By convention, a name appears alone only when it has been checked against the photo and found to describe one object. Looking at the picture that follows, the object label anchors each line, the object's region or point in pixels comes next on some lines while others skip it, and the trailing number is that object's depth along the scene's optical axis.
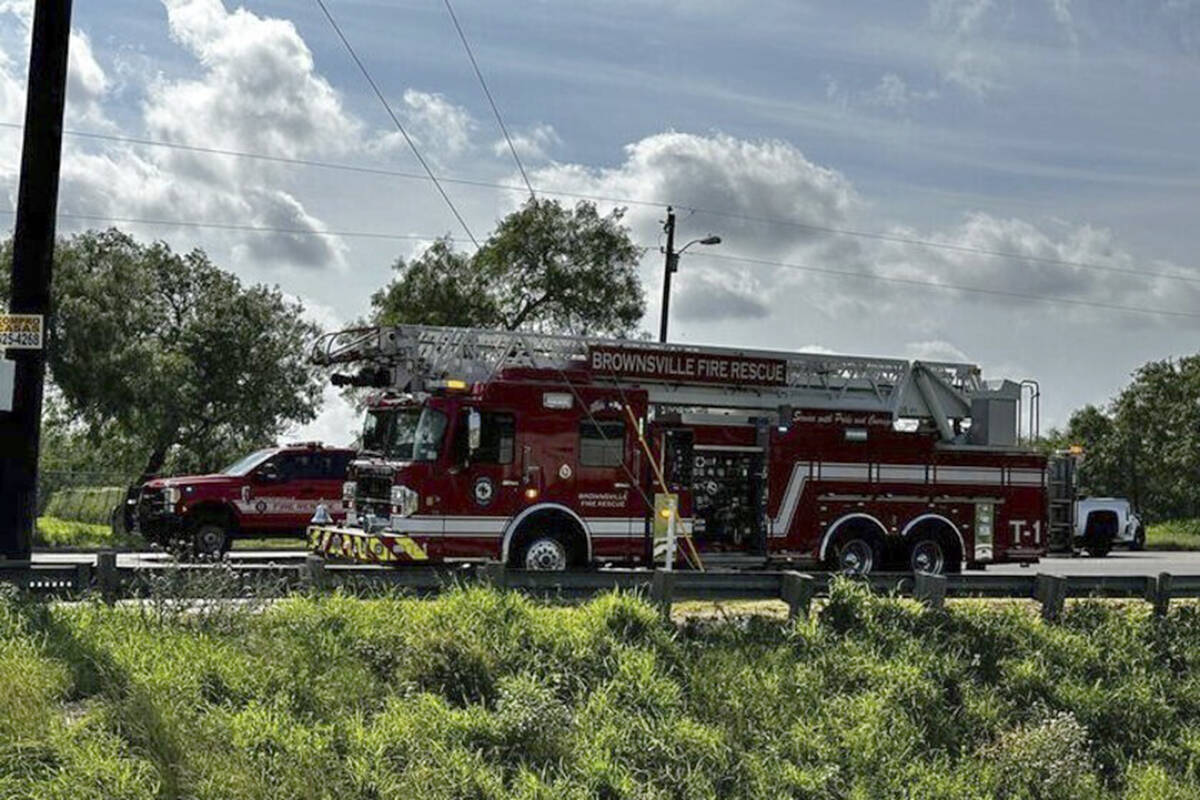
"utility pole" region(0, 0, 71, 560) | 11.27
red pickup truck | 22.38
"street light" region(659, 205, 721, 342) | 34.84
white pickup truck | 33.91
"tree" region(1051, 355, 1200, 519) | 51.25
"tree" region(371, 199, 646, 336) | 35.03
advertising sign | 11.27
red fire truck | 16.28
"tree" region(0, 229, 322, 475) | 30.11
